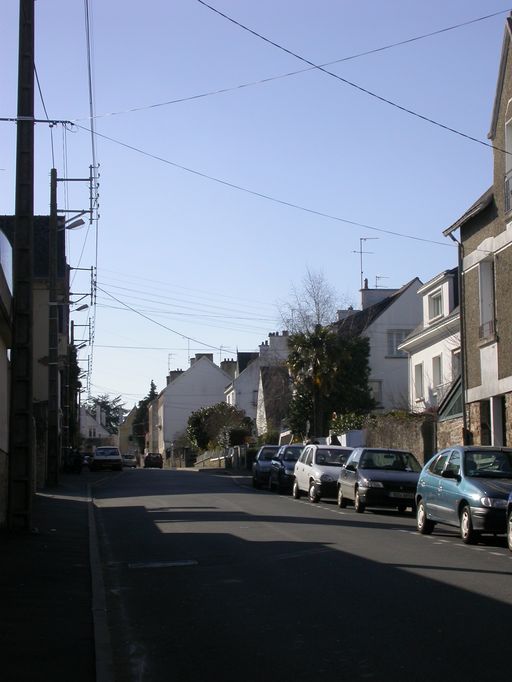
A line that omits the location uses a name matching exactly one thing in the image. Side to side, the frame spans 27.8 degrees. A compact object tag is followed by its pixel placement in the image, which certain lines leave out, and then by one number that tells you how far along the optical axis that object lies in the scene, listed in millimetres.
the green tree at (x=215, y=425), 73988
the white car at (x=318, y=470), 27656
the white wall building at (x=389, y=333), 57844
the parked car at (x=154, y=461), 82444
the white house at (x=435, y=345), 39031
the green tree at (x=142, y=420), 141375
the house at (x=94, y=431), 129750
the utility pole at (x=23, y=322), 17828
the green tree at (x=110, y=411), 172000
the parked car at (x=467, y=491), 15891
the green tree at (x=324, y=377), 46281
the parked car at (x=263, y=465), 36900
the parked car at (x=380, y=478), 23375
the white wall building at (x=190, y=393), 104188
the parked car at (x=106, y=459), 59625
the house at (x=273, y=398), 66581
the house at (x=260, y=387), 71438
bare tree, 55156
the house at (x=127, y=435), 151250
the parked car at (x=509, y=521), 14900
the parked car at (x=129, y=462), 85112
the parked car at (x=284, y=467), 33375
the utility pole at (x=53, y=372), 36562
